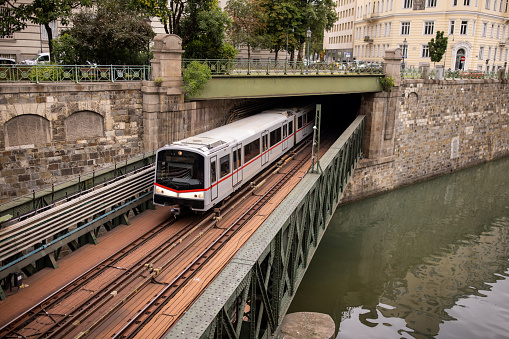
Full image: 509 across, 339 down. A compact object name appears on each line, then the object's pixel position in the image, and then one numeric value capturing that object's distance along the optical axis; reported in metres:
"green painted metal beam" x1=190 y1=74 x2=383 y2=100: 22.95
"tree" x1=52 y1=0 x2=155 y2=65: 22.27
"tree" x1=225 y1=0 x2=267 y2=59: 40.31
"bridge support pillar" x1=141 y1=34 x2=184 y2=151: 20.33
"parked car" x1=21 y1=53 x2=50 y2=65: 27.93
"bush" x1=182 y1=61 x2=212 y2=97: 21.19
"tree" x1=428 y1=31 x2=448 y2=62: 46.44
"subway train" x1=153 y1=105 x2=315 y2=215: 15.41
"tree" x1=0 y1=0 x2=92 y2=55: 20.96
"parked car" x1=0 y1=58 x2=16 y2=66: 27.57
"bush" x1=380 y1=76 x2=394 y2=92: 31.36
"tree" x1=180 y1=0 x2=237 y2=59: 27.67
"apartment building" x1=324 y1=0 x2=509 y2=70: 54.44
